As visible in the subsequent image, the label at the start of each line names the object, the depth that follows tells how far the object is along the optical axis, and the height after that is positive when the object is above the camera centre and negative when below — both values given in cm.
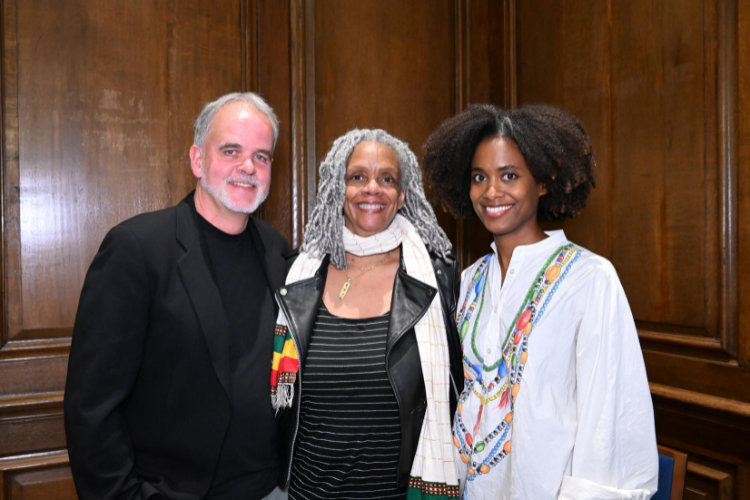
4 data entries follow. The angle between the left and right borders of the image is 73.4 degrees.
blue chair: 147 -70
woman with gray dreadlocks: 161 -37
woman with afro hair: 121 -26
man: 138 -30
